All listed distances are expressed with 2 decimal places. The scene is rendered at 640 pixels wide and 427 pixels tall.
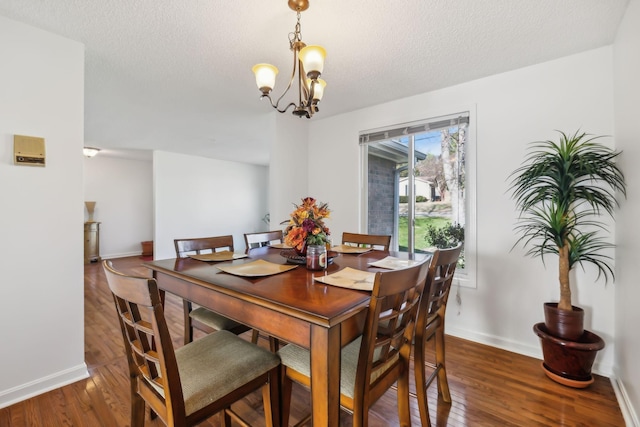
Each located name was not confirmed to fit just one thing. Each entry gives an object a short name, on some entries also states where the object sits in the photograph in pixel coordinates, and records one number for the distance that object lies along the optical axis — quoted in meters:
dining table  0.86
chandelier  1.43
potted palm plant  1.78
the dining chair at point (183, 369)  0.90
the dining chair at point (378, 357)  0.94
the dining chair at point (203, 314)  1.62
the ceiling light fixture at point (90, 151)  5.08
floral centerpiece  1.56
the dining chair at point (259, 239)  2.08
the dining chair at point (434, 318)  1.31
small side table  5.62
